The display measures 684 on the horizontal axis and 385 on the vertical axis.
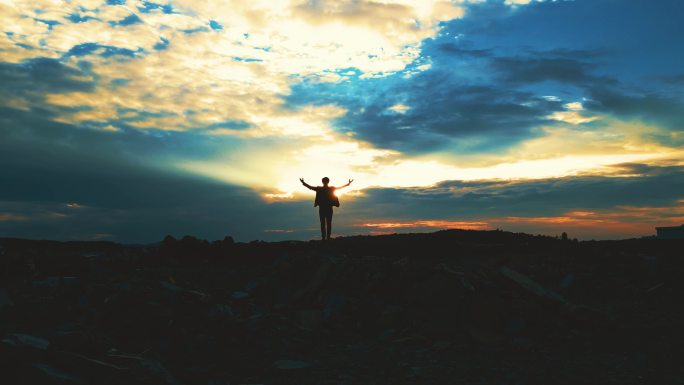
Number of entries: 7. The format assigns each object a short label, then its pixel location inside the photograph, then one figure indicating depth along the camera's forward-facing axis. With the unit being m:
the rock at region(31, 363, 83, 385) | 4.17
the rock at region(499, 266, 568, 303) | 7.34
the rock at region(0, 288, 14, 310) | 7.15
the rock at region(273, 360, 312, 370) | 5.58
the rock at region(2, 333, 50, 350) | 4.66
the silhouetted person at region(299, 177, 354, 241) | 14.85
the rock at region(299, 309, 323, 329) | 7.19
